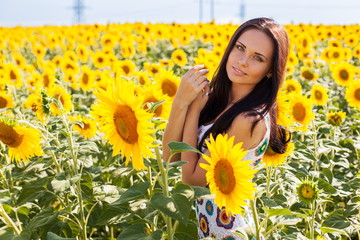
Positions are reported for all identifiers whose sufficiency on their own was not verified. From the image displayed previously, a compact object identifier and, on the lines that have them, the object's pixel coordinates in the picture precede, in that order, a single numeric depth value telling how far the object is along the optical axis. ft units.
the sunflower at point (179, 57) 18.49
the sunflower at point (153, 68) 15.62
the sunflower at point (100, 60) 19.88
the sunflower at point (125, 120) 5.36
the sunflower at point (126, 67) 15.90
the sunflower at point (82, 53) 22.08
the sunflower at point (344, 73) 16.58
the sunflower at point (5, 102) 11.30
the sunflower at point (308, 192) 6.84
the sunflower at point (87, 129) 10.69
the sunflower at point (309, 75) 17.34
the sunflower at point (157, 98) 8.04
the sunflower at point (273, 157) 7.61
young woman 6.51
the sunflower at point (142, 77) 12.37
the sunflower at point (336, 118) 11.48
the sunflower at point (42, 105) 8.09
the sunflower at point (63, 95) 11.04
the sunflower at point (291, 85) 13.35
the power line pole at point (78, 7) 143.77
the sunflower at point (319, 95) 12.68
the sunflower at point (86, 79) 15.66
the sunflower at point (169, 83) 10.16
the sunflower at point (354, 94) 13.69
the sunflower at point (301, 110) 9.84
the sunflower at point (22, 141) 7.61
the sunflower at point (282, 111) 7.85
